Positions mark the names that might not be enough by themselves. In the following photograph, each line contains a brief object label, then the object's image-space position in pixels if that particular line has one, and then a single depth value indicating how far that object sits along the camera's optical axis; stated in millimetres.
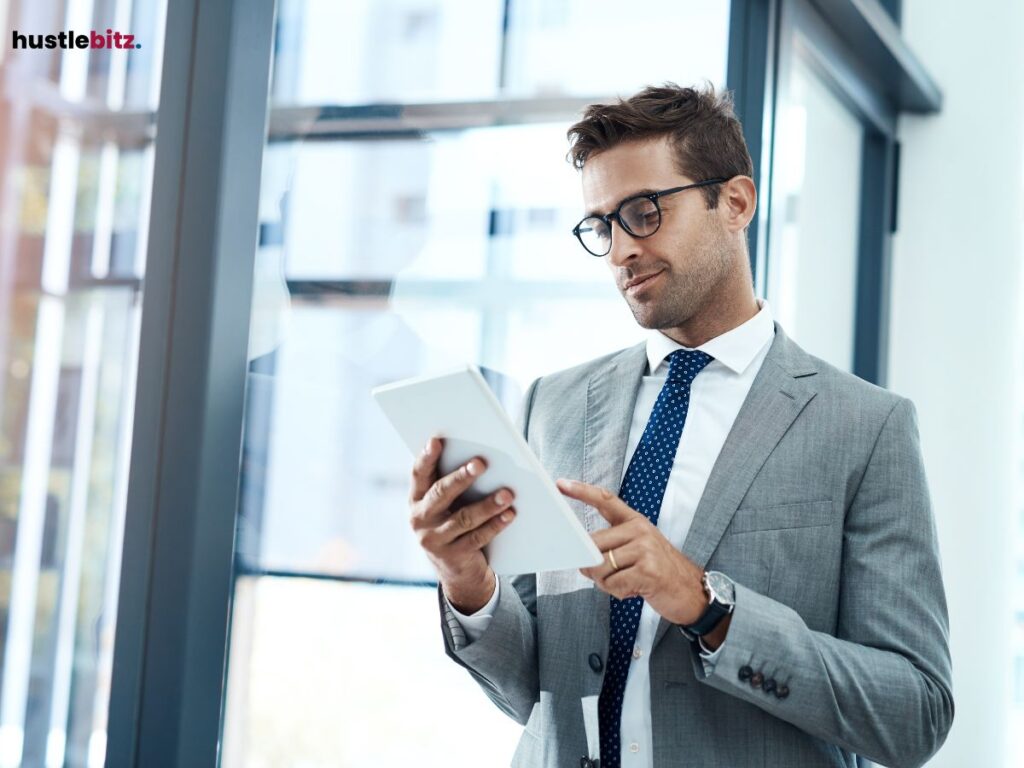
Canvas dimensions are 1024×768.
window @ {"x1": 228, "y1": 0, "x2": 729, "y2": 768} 1474
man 1252
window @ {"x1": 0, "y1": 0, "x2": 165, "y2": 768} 1241
